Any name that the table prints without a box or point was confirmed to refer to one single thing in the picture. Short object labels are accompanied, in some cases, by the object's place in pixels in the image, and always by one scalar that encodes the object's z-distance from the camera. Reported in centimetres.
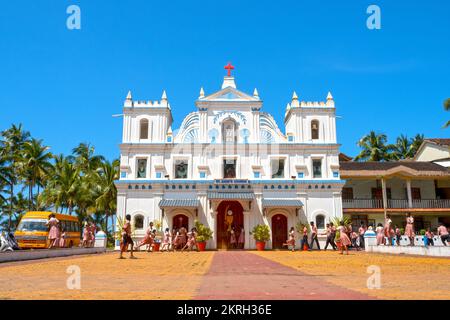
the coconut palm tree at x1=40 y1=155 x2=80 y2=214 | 3816
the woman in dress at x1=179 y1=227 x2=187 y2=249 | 2463
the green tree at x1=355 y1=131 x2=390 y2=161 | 4688
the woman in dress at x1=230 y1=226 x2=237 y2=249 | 2658
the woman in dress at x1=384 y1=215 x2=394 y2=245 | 2084
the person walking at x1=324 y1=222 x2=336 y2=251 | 2267
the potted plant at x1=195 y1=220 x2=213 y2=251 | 2519
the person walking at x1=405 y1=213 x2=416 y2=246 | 1964
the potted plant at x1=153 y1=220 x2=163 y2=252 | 2506
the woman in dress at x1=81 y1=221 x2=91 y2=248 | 2416
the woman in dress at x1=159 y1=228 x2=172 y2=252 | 2426
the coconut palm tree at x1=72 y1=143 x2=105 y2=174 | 4359
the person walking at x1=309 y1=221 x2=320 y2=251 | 2280
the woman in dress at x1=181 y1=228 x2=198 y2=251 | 2402
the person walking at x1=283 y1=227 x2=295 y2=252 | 2442
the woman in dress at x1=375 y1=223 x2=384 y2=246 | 2289
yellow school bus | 2267
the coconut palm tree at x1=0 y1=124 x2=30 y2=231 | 3891
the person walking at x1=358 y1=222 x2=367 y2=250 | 2717
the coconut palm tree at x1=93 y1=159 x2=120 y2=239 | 3778
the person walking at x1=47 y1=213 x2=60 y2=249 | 1980
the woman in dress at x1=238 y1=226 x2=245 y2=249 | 2707
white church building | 2792
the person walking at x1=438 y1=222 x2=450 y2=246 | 1856
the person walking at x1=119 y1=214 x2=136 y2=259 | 1512
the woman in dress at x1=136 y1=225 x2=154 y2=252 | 1953
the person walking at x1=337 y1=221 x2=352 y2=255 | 2009
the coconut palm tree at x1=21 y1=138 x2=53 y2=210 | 3934
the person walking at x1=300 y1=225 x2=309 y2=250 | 2496
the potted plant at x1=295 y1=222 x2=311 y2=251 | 2717
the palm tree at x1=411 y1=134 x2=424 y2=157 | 4853
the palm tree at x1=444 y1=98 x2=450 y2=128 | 2700
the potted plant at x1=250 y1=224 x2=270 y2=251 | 2606
